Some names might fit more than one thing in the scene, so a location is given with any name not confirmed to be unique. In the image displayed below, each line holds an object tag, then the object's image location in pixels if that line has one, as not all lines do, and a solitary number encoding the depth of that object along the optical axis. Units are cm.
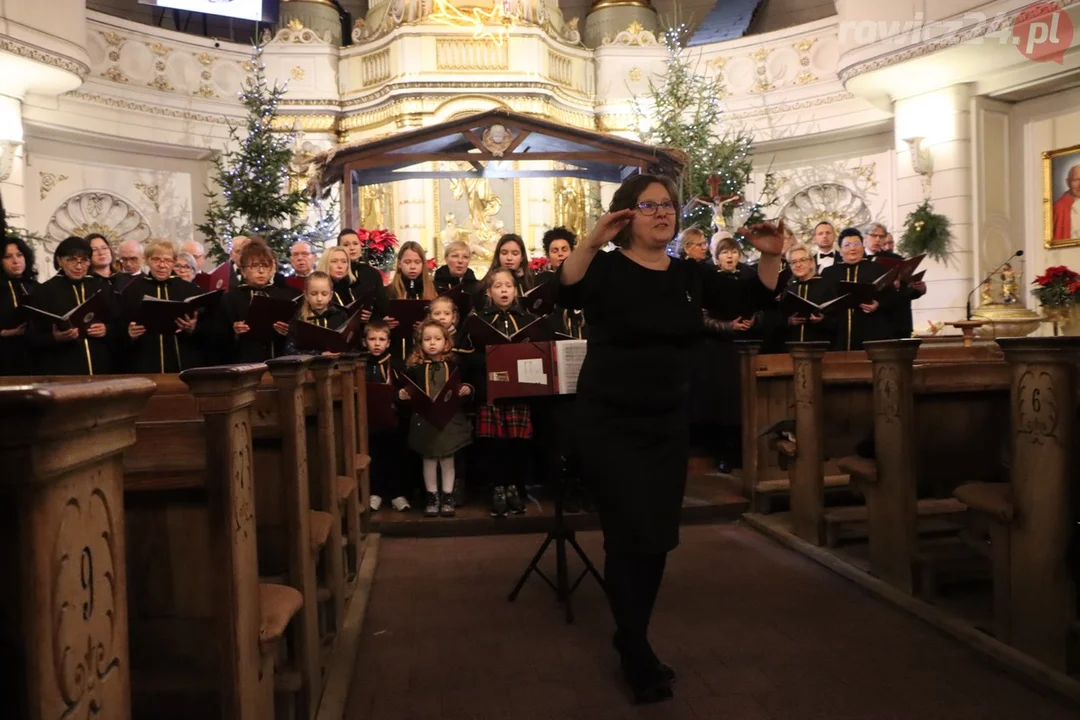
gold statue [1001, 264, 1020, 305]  899
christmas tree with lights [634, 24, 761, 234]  1033
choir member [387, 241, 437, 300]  577
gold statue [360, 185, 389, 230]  1123
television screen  1129
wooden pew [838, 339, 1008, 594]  344
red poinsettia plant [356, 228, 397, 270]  738
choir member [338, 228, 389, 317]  589
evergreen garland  966
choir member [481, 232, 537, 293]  540
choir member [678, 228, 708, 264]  569
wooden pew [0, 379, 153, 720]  95
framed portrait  927
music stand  346
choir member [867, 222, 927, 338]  605
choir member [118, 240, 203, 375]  542
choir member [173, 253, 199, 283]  605
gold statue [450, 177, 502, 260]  1096
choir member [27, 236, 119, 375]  514
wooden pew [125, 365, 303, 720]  177
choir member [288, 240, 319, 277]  595
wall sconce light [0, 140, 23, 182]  907
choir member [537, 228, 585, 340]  526
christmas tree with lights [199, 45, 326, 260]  978
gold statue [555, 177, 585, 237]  1116
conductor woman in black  254
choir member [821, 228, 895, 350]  620
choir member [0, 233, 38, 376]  529
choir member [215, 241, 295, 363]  517
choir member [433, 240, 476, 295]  600
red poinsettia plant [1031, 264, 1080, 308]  830
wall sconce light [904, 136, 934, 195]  995
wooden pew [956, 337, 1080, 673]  263
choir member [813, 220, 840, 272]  666
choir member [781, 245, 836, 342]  616
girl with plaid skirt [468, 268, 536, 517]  490
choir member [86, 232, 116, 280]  640
